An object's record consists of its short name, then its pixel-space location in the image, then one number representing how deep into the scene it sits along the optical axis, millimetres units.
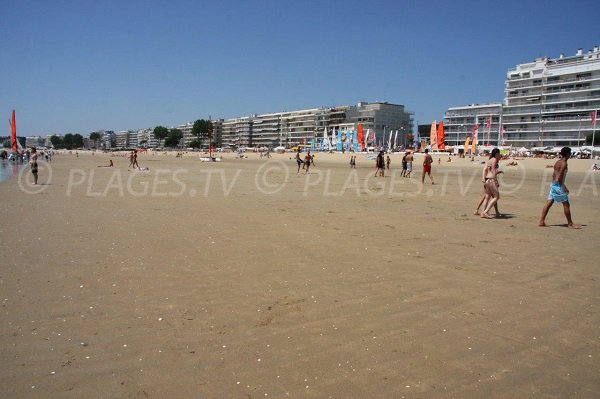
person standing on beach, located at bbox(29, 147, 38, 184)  18339
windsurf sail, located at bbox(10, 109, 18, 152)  34312
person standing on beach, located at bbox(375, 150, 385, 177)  27039
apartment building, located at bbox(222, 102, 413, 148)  147625
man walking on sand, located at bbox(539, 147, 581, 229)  8742
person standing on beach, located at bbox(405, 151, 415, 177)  24942
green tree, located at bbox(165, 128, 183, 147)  196375
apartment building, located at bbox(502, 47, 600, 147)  88750
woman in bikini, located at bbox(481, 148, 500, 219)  9898
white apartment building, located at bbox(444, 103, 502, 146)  113312
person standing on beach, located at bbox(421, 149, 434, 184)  20434
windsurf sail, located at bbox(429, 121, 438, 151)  73500
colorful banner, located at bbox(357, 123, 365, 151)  89000
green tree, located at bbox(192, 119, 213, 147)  190250
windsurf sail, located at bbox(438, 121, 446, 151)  71250
